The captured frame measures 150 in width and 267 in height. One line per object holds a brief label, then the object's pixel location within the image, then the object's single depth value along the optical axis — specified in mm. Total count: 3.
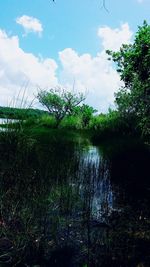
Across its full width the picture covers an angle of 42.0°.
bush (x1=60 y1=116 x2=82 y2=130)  24296
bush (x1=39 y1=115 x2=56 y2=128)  25735
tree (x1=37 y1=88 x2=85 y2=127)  29399
